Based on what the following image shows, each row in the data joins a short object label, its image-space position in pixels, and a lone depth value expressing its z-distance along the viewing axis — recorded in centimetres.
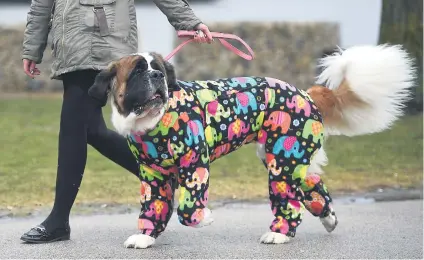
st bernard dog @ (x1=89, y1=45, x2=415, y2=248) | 532
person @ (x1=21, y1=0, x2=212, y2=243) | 571
